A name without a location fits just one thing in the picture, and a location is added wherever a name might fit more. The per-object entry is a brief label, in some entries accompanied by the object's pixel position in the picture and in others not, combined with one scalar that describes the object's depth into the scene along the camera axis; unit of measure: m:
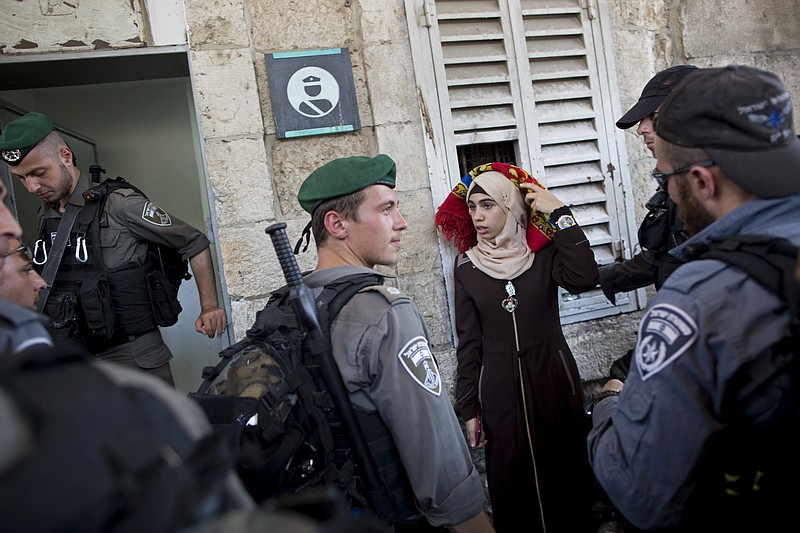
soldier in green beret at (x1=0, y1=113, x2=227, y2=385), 2.60
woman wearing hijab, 2.70
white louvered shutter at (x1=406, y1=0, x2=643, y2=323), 3.16
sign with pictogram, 2.98
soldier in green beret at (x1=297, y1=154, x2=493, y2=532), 1.58
